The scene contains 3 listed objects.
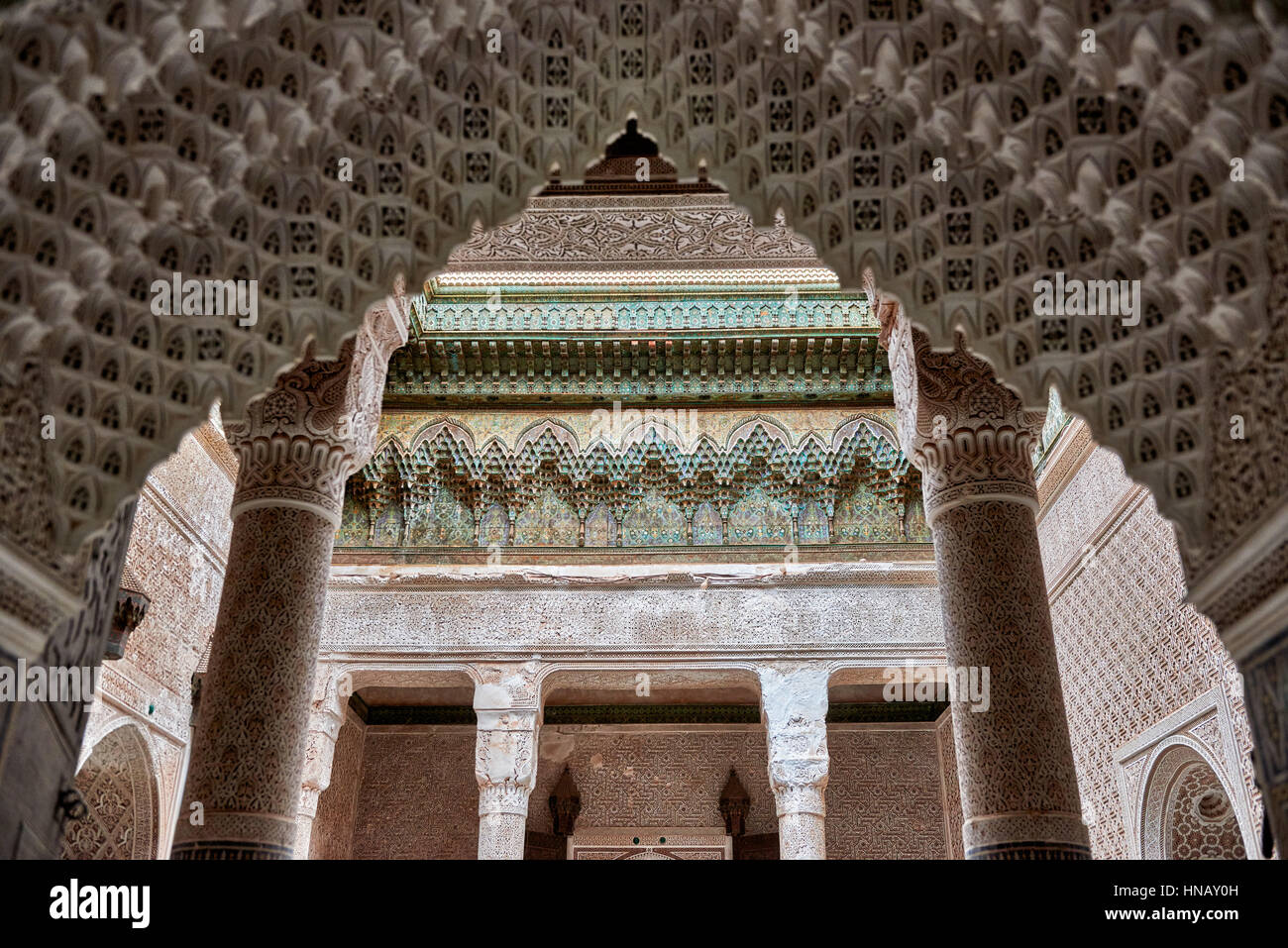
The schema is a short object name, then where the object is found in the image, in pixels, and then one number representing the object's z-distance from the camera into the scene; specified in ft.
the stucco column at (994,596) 12.49
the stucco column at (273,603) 12.35
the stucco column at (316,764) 24.26
